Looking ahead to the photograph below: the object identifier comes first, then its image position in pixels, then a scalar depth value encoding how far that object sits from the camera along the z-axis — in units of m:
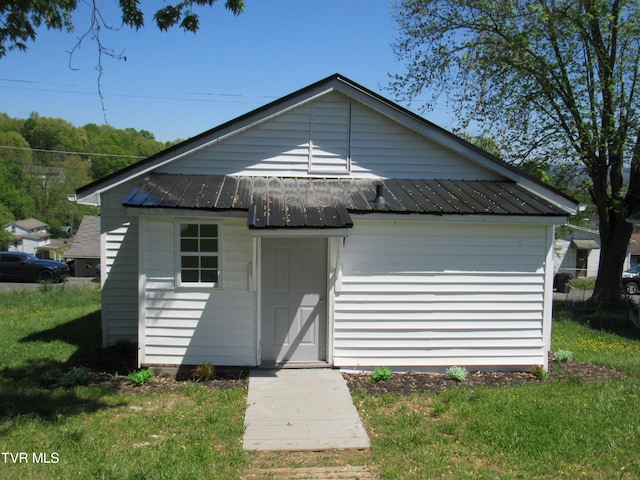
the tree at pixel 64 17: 6.18
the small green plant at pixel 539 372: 7.85
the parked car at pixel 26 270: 30.45
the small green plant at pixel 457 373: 7.61
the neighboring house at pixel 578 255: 40.84
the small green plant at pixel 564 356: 9.07
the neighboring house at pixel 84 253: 35.22
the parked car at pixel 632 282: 31.53
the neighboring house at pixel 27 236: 62.03
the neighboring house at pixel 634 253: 45.66
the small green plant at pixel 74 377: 7.04
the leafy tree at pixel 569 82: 16.80
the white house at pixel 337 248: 7.56
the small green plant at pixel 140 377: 7.07
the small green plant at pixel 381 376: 7.48
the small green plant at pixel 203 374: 7.27
